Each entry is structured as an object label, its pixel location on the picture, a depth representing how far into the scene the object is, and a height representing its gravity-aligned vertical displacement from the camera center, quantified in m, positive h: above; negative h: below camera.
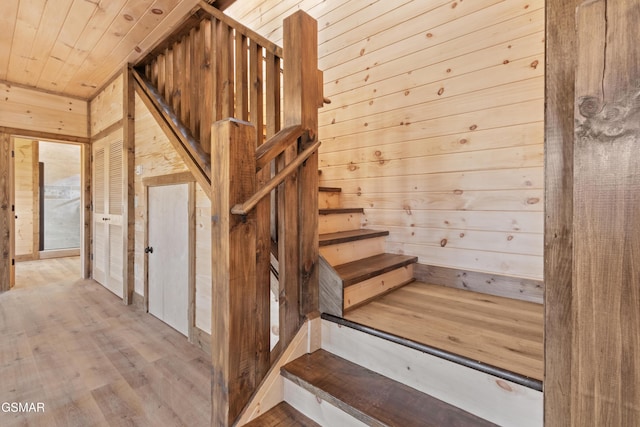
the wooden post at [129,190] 3.55 +0.25
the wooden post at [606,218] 0.59 -0.02
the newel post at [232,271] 1.25 -0.27
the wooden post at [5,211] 4.00 -0.01
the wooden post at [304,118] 1.61 +0.52
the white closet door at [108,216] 3.92 -0.08
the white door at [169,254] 2.78 -0.44
